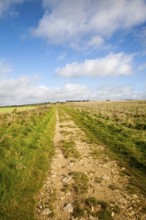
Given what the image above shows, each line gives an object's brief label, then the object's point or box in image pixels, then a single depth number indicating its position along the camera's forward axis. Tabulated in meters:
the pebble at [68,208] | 4.13
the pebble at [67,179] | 5.56
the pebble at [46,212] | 4.03
